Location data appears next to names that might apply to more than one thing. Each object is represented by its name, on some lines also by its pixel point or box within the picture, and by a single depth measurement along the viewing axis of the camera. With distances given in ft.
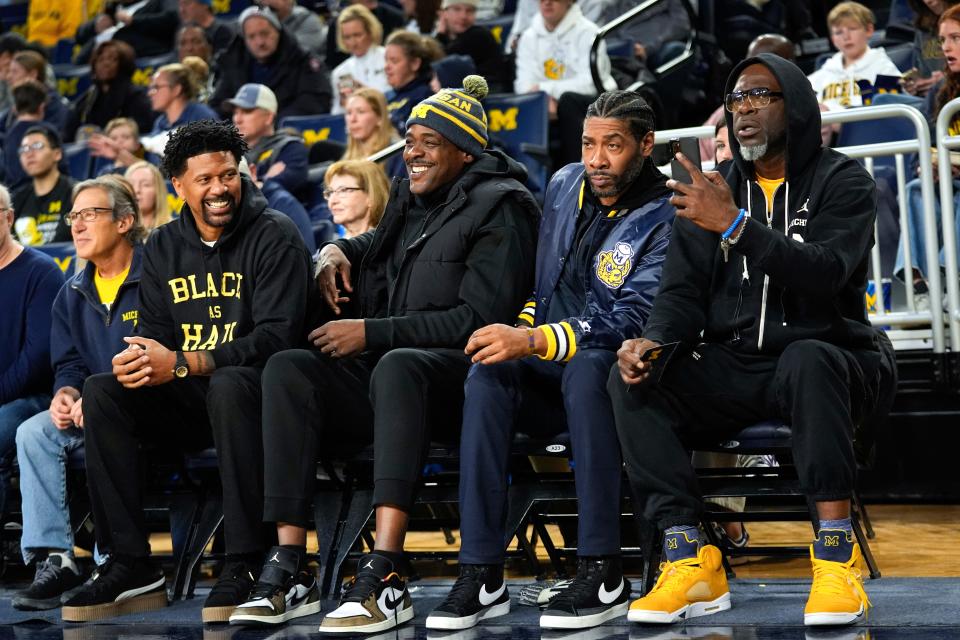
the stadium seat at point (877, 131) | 37.73
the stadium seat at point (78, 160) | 53.83
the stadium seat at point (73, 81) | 69.97
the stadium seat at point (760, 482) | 22.40
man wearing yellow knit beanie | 22.72
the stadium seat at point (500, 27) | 58.23
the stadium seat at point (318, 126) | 51.13
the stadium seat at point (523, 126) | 44.73
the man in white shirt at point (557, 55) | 48.39
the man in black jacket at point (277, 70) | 56.03
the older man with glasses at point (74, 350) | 27.50
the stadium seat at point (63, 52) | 77.46
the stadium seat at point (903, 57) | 44.96
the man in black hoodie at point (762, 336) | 20.49
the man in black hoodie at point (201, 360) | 24.45
